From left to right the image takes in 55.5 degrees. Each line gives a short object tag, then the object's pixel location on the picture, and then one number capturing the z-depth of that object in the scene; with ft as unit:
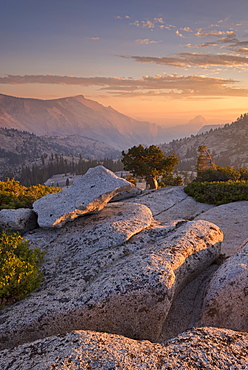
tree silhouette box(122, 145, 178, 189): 127.13
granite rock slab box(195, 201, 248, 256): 48.81
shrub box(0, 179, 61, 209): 51.26
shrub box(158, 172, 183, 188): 203.14
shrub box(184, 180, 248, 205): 78.28
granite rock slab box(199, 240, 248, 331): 24.52
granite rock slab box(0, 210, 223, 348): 22.84
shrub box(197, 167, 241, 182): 107.14
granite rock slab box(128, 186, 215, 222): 70.13
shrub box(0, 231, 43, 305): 25.21
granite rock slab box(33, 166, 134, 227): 39.19
